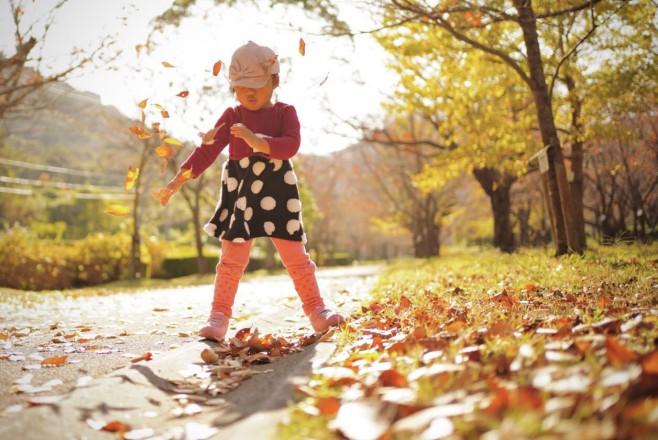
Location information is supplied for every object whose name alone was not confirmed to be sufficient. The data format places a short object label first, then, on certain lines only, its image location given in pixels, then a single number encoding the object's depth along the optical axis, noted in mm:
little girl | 3074
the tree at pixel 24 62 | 7219
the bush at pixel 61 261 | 14367
